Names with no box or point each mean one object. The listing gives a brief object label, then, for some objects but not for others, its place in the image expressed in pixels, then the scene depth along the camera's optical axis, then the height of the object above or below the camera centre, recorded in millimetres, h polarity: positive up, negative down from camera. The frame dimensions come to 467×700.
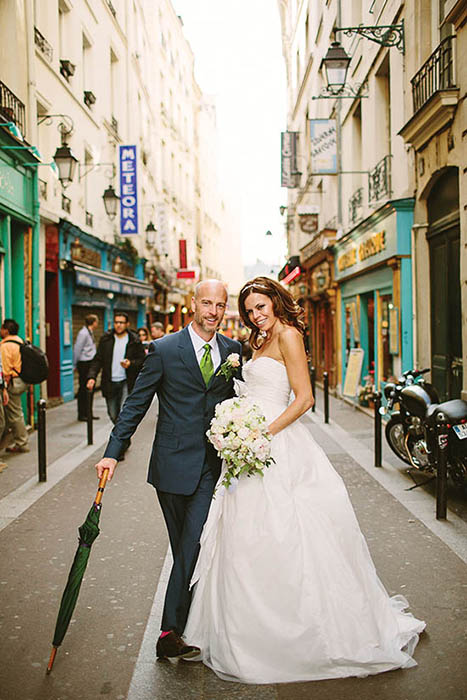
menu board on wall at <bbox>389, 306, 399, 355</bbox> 11922 +197
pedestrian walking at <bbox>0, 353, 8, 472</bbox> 8511 -670
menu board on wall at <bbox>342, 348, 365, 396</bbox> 15398 -661
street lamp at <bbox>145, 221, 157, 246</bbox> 26984 +4534
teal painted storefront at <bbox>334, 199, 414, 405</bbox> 11680 +906
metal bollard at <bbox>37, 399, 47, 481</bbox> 7828 -1121
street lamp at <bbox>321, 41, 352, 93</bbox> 12414 +5041
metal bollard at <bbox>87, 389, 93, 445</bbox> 10344 -1023
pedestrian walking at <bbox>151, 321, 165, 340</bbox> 14578 +357
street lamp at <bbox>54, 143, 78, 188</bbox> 13422 +3629
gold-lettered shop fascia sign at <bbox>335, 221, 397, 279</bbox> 12234 +1912
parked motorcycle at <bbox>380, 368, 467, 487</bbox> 6484 -895
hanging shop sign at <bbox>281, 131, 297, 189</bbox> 26328 +7091
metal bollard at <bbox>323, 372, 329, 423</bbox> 12641 -1079
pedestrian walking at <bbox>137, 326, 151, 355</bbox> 17419 +308
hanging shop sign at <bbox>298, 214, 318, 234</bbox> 24003 +4225
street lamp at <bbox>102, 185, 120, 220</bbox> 19406 +4132
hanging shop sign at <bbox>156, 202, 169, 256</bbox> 30953 +5324
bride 3289 -1117
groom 3561 -437
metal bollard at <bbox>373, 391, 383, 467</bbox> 8548 -1229
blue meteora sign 21827 +5154
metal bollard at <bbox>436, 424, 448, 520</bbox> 6051 -1233
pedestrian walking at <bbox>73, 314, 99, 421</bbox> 13742 -28
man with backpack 9492 -401
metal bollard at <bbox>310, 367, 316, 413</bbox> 16886 -850
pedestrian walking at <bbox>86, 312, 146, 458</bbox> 9789 -202
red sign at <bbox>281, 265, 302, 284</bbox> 25469 +2716
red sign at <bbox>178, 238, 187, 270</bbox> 39406 +5301
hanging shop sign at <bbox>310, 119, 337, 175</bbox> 16580 +4619
